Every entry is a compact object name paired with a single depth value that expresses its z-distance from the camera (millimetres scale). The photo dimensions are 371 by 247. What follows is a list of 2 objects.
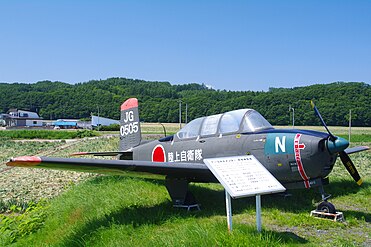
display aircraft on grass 6359
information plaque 4641
